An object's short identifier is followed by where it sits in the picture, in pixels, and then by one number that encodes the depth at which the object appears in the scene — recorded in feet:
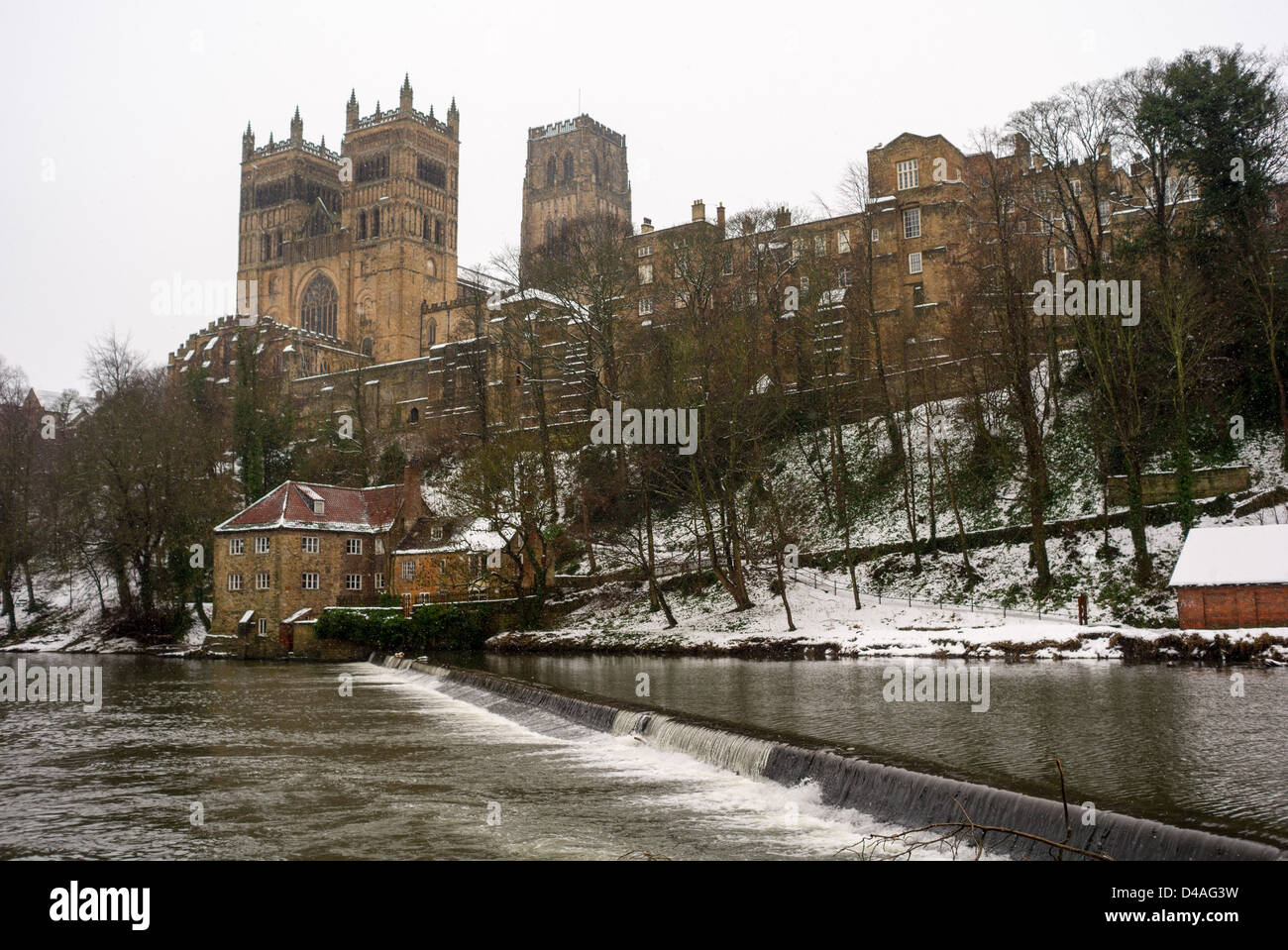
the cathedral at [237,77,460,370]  385.70
